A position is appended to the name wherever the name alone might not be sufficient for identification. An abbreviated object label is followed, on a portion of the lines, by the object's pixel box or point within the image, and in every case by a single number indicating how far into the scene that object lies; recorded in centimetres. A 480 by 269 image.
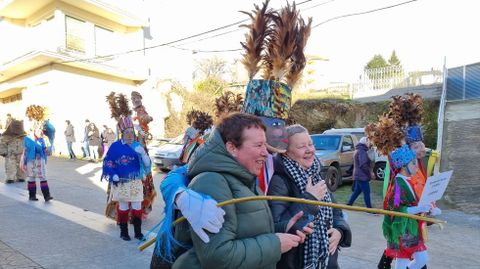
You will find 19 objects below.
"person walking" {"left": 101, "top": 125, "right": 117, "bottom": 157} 1623
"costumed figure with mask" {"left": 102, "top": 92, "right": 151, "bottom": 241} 592
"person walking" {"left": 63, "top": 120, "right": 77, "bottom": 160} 1791
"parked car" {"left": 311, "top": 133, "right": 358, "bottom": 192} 1122
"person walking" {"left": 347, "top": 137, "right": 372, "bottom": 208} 875
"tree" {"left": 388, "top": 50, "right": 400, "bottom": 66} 4984
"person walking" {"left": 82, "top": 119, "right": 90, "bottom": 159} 1747
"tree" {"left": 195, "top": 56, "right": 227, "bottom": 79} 3888
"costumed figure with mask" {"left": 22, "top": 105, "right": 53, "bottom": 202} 837
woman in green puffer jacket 188
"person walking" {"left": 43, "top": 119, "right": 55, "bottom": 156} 974
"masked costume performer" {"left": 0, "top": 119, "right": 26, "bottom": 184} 1074
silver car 1393
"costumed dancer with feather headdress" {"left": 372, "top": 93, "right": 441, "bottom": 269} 434
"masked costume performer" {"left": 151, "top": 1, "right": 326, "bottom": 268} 296
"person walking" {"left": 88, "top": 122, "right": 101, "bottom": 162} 1733
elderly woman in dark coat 253
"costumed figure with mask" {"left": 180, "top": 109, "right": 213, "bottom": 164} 627
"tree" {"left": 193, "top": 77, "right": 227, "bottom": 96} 2730
